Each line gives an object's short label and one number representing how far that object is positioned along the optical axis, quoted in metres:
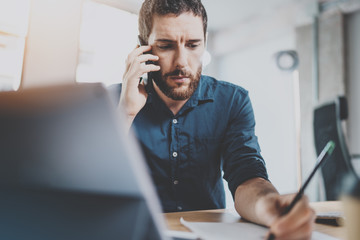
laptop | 0.32
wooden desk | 0.71
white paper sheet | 0.63
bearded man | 1.22
